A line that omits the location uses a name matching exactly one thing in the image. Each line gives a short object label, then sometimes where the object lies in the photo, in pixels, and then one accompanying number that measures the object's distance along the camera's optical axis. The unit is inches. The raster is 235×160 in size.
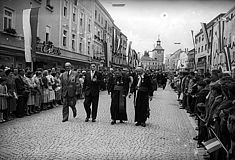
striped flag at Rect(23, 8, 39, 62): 370.9
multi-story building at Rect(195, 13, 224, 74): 1617.4
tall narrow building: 4539.9
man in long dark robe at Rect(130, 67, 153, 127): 283.6
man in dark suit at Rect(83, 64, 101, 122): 302.0
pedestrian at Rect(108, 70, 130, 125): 295.0
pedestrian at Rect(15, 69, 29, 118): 328.8
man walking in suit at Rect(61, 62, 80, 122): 301.7
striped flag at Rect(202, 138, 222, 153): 142.8
